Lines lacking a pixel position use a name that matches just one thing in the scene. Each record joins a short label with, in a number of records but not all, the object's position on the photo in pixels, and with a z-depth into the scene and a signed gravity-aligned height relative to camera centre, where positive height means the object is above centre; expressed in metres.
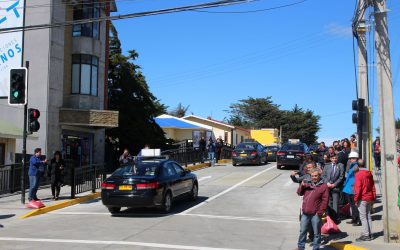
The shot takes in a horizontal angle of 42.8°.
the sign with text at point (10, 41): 24.75 +5.66
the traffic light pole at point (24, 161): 16.48 -0.12
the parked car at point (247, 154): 32.25 +0.19
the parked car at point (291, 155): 28.91 +0.11
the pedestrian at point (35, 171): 16.09 -0.44
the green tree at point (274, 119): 99.70 +7.50
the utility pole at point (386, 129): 10.23 +0.57
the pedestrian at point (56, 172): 17.14 -0.50
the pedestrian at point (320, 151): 17.47 +0.26
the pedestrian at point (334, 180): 12.46 -0.57
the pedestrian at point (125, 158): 23.09 -0.04
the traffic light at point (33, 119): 16.75 +1.24
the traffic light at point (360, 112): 14.24 +1.25
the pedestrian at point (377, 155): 25.78 +0.09
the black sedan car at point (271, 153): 38.00 +0.30
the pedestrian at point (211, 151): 33.03 +0.39
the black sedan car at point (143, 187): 14.05 -0.83
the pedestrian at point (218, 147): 35.06 +0.70
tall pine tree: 36.44 +3.73
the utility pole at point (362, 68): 14.58 +2.73
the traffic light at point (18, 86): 16.50 +2.32
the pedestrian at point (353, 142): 17.97 +0.53
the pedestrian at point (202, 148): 33.38 +0.60
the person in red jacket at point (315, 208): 9.32 -0.94
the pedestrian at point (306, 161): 12.22 -0.10
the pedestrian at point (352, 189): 12.03 -0.77
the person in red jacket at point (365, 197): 10.43 -0.82
